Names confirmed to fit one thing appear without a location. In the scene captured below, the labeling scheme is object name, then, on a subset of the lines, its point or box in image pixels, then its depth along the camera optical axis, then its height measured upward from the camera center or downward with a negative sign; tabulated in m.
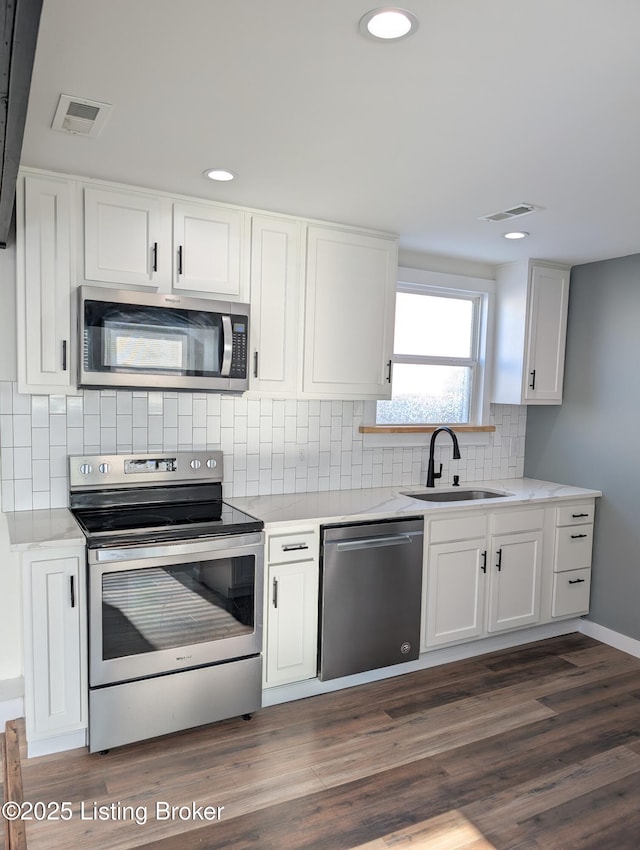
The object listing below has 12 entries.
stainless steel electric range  2.32 -0.96
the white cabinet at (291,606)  2.71 -1.05
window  3.82 +0.18
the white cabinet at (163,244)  2.54 +0.59
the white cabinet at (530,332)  3.87 +0.36
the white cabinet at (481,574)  3.20 -1.06
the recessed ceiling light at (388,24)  1.36 +0.84
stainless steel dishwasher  2.84 -1.05
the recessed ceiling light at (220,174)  2.40 +0.83
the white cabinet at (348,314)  3.10 +0.36
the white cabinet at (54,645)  2.24 -1.04
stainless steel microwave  2.48 +0.15
